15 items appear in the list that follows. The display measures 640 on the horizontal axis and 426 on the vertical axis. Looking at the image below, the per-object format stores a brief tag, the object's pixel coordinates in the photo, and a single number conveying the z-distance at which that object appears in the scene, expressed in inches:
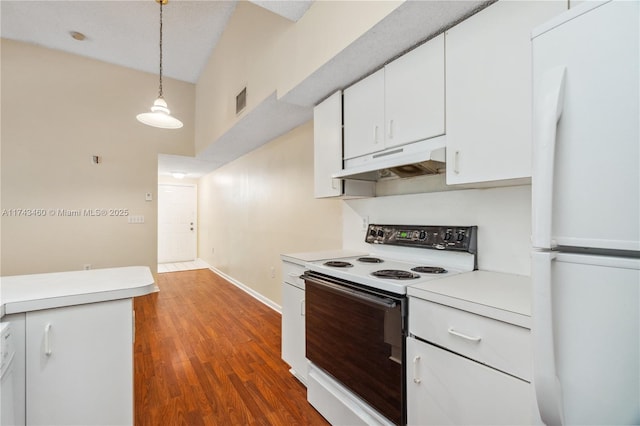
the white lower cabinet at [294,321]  81.6
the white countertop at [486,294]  38.3
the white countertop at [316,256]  82.1
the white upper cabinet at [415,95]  59.0
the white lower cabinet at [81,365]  45.1
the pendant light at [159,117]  96.7
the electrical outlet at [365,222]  91.4
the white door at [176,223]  271.6
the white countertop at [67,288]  44.2
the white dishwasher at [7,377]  38.5
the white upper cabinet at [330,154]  84.1
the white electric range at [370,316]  52.2
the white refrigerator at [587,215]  22.6
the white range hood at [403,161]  58.0
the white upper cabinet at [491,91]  45.6
